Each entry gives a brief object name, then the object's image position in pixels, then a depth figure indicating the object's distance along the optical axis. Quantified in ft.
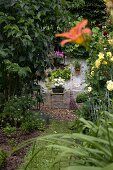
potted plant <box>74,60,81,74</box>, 26.93
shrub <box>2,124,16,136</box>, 12.17
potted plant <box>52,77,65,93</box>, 21.65
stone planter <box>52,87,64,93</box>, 21.61
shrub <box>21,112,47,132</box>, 12.50
